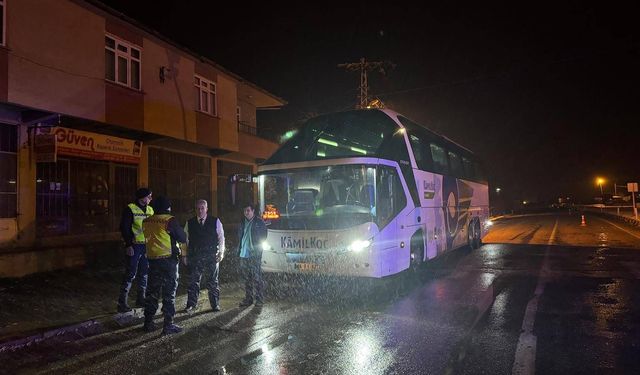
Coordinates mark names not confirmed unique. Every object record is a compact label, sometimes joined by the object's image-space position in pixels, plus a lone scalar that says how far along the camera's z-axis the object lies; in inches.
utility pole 1159.0
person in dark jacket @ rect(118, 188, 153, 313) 292.0
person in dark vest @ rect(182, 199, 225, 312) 304.0
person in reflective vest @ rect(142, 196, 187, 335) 258.2
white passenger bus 343.0
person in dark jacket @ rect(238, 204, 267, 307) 330.6
